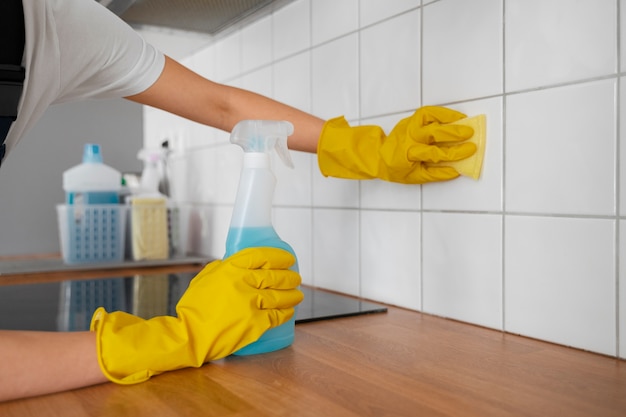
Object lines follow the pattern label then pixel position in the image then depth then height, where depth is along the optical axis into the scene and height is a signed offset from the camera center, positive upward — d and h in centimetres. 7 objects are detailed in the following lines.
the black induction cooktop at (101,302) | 95 -19
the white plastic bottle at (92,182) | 166 +6
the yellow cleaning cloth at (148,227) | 163 -7
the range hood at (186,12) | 132 +47
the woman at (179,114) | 63 +8
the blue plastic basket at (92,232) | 158 -8
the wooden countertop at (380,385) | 56 -20
